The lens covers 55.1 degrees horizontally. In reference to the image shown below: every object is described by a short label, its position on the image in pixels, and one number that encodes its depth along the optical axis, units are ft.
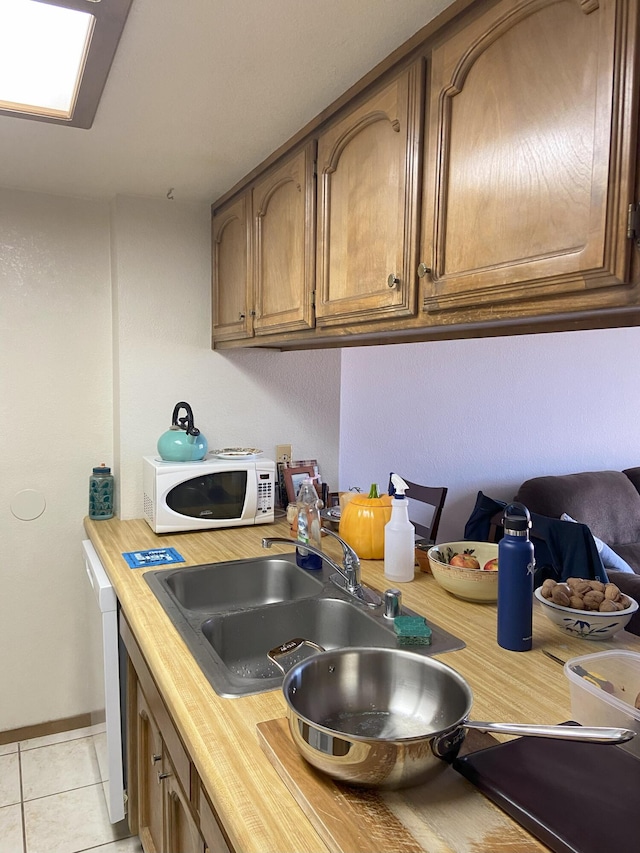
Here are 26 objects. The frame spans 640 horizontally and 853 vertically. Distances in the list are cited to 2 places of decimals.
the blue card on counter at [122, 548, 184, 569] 6.27
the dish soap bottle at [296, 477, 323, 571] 6.47
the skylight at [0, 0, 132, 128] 3.76
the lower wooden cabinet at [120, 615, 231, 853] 3.72
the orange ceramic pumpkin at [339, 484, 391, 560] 6.44
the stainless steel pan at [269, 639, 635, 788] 2.65
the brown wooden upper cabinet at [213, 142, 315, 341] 5.72
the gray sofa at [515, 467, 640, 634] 11.03
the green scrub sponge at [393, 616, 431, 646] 4.36
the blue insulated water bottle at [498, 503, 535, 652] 4.13
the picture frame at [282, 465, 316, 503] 8.48
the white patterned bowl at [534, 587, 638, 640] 4.25
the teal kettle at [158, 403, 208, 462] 7.52
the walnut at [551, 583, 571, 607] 4.43
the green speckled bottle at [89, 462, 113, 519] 8.10
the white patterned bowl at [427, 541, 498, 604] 5.07
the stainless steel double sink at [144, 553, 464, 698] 4.42
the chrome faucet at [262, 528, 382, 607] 5.29
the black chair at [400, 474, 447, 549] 8.53
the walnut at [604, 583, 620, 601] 4.39
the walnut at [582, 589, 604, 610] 4.36
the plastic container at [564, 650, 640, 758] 2.98
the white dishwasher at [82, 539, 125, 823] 6.00
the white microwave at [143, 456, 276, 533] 7.20
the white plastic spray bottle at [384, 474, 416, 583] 5.77
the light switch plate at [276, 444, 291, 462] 8.80
